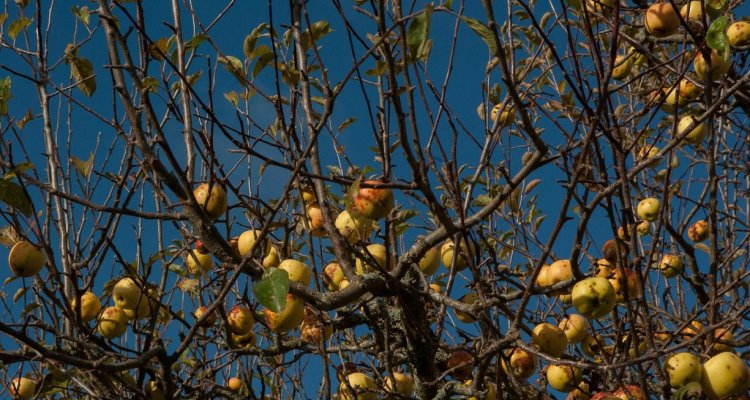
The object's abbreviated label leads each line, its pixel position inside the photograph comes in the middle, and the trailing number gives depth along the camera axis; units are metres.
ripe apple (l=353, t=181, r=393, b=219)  4.81
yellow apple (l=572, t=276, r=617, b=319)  4.87
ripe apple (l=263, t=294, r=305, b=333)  4.75
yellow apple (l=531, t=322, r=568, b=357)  5.29
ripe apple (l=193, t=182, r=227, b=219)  4.96
